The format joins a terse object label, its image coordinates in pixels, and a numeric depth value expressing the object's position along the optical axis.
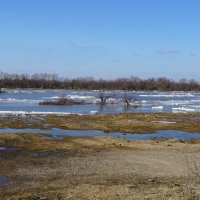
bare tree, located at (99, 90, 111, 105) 67.58
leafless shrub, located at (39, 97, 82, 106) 63.75
